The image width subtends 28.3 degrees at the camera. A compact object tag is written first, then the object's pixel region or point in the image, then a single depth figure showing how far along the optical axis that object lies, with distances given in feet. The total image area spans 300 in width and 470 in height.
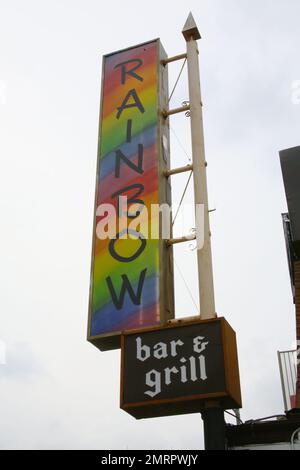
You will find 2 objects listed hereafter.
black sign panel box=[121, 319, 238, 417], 30.07
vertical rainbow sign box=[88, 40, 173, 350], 35.78
